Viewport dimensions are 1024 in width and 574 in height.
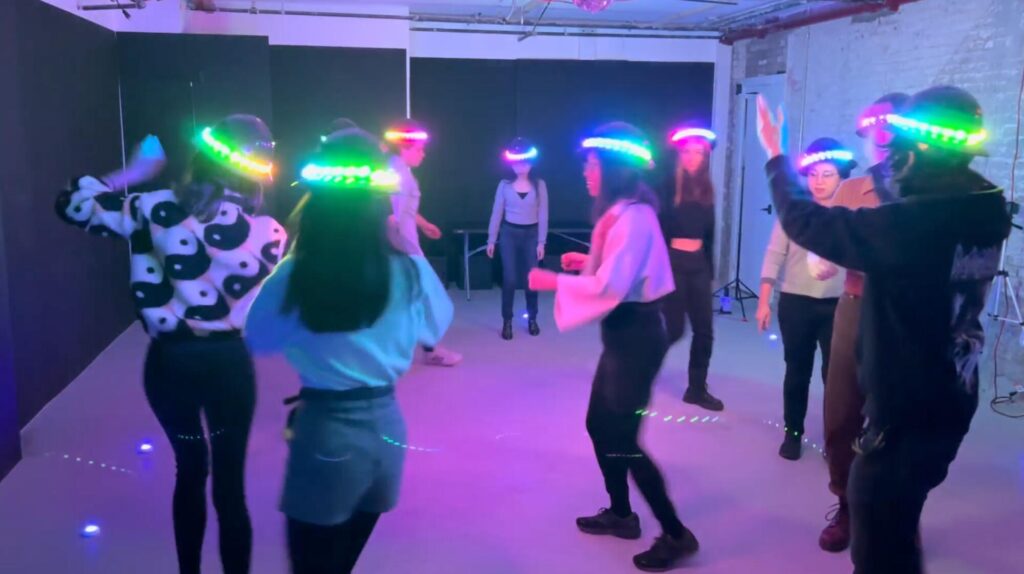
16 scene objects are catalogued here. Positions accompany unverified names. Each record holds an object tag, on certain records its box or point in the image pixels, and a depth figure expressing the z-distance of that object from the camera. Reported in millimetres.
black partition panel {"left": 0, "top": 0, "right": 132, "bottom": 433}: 4559
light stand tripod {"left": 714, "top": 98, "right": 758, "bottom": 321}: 7793
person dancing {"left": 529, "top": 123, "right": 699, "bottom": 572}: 2748
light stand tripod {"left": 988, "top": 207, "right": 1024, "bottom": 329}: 5125
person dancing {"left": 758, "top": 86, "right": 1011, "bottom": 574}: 1947
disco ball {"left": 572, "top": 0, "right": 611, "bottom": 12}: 5893
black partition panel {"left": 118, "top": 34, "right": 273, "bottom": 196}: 6965
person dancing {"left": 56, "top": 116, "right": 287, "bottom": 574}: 2332
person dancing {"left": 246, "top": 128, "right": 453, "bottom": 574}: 1834
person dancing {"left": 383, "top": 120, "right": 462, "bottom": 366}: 5035
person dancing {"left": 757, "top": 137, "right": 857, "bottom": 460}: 3770
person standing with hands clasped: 6531
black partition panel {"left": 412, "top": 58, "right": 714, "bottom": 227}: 8953
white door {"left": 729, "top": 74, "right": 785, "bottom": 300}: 8484
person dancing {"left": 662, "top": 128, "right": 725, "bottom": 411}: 4508
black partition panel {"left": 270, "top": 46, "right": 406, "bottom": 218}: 8312
